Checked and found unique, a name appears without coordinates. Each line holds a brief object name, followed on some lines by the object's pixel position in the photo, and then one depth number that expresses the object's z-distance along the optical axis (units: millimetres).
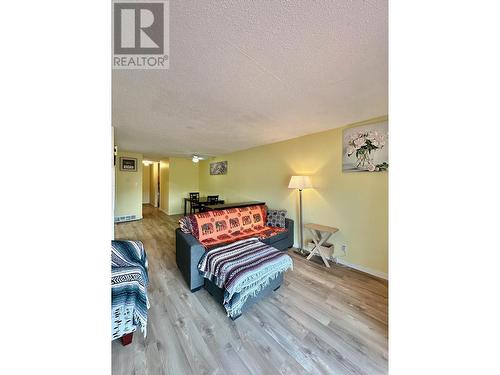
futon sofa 2033
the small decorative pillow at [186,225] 2473
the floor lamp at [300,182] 2902
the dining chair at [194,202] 5477
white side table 2664
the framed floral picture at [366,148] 2324
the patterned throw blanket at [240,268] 1604
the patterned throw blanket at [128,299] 1217
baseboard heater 5035
